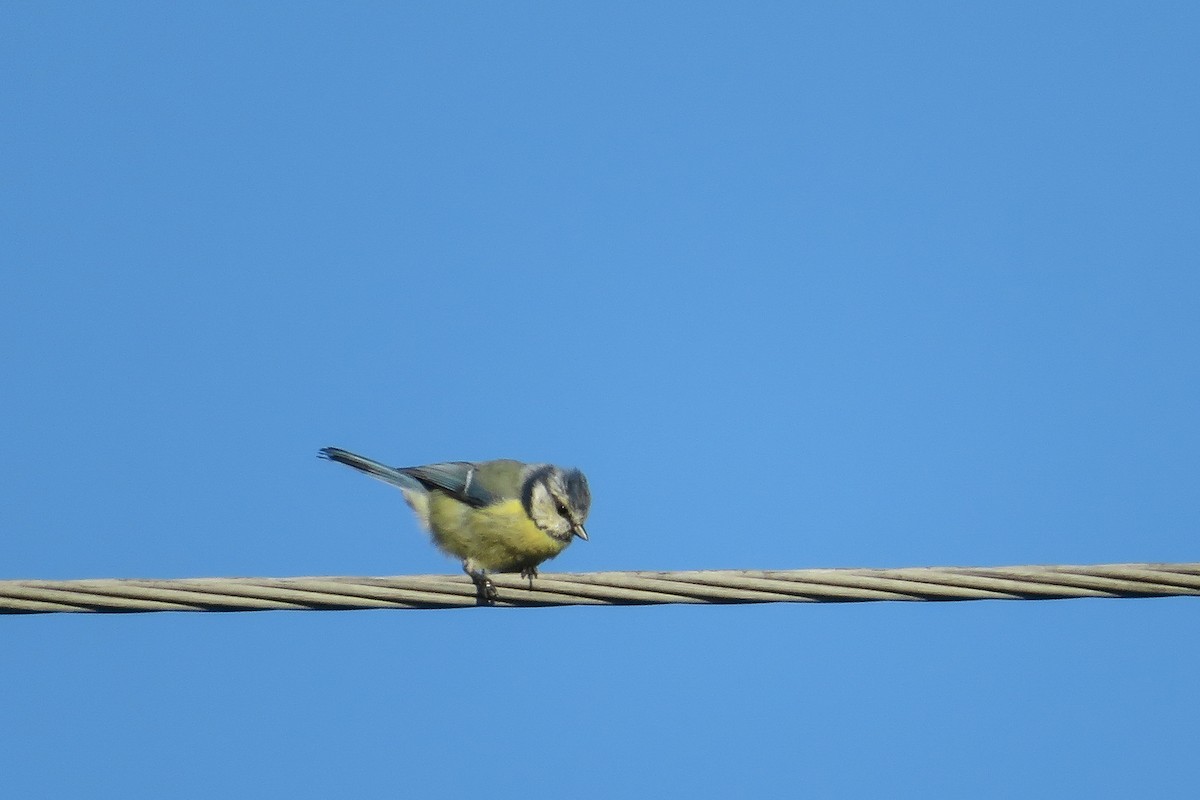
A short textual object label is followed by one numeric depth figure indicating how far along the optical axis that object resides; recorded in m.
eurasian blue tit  12.55
